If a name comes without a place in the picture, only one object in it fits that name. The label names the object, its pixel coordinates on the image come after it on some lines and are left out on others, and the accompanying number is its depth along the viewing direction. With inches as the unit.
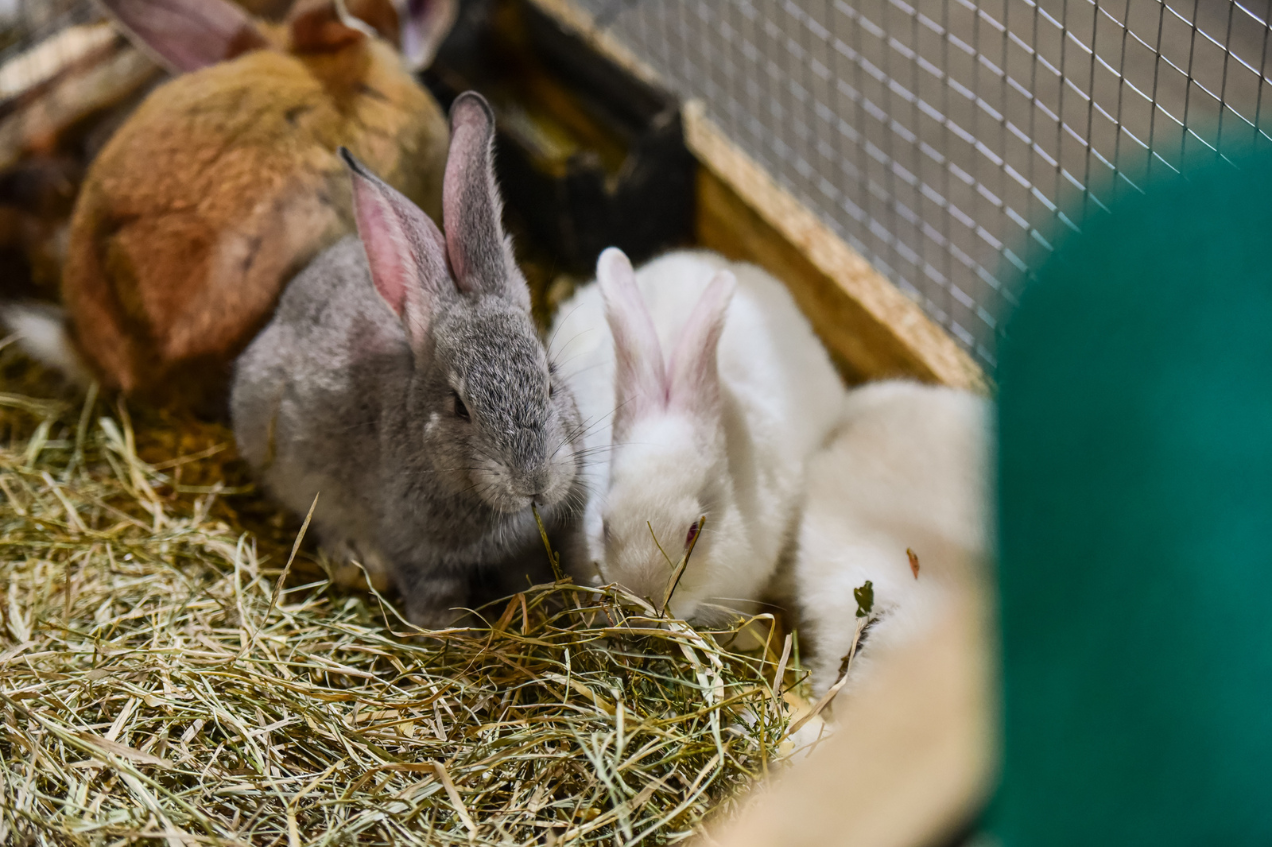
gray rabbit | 41.5
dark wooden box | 50.6
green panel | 30.4
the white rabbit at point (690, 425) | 42.4
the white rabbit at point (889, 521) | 42.5
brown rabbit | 46.9
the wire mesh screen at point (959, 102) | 43.1
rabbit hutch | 40.2
